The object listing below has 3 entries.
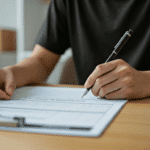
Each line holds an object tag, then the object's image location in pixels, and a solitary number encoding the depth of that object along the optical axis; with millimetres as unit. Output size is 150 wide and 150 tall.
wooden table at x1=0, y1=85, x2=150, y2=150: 235
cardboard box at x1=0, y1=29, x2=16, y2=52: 1848
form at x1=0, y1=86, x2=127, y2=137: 284
